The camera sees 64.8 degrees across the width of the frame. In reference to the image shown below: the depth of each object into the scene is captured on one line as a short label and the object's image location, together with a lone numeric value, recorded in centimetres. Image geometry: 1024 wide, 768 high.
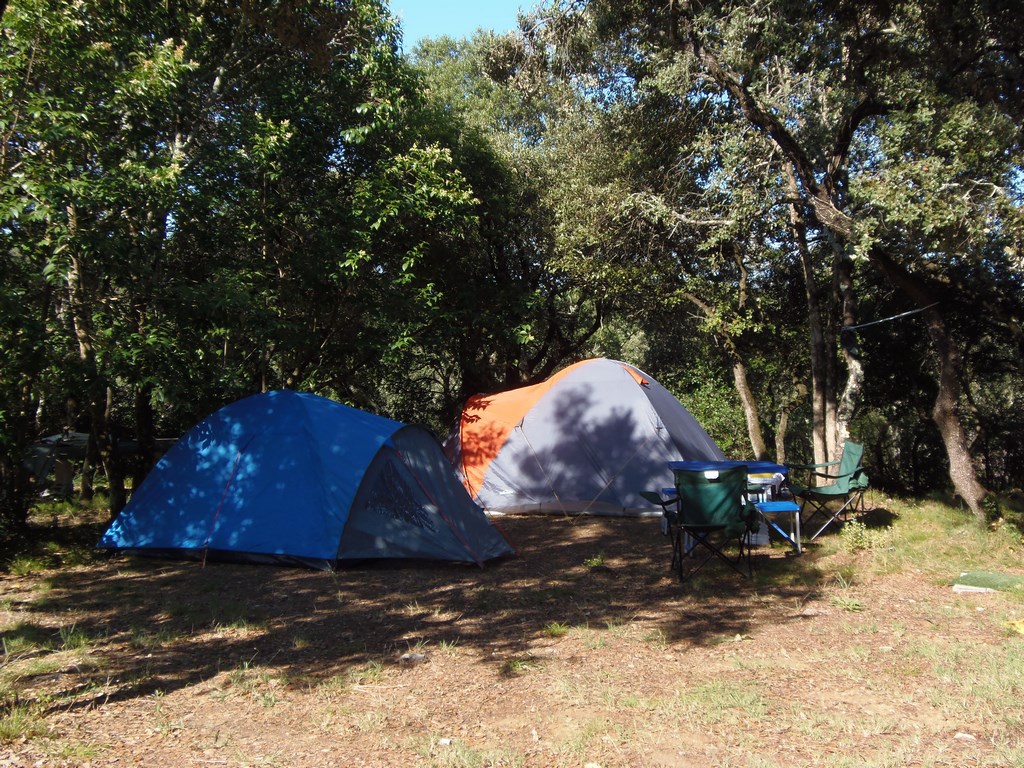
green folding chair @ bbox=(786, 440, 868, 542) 794
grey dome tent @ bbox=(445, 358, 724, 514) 1045
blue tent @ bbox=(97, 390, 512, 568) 742
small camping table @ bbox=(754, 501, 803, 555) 707
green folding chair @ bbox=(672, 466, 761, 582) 664
